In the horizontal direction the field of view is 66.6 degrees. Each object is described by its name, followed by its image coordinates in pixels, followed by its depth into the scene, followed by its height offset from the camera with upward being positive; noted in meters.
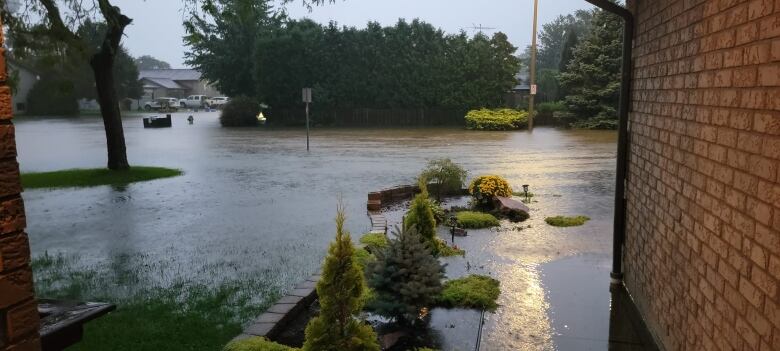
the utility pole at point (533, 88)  34.26 +0.84
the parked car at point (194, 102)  79.19 +0.04
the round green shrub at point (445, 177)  11.62 -1.45
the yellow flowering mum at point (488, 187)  10.09 -1.45
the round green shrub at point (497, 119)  35.75 -1.02
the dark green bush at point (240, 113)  40.44 -0.72
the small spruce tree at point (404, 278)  4.64 -1.41
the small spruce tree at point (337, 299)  3.36 -1.11
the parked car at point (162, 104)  70.14 -0.20
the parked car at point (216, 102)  80.00 +0.05
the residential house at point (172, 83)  86.25 +2.92
